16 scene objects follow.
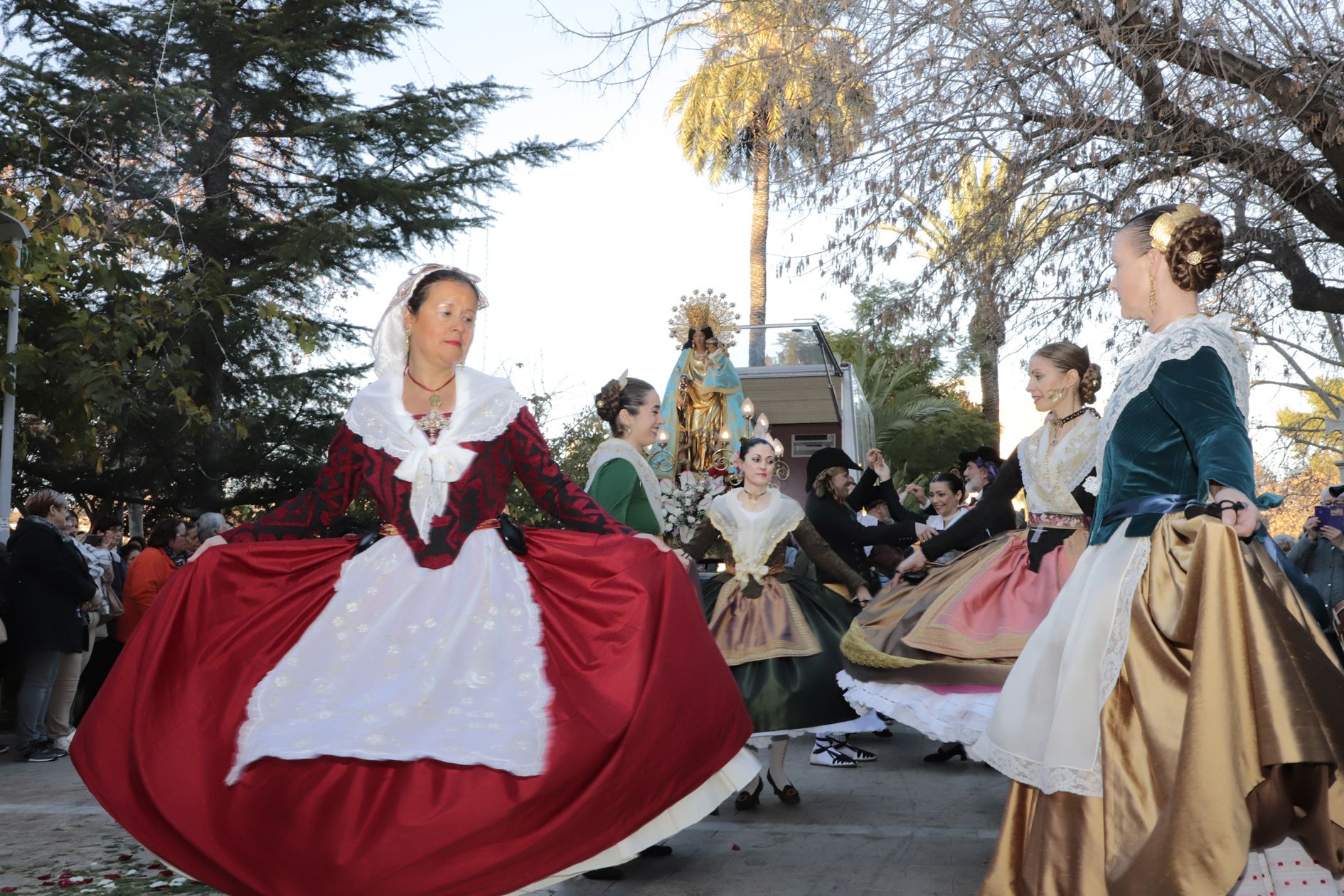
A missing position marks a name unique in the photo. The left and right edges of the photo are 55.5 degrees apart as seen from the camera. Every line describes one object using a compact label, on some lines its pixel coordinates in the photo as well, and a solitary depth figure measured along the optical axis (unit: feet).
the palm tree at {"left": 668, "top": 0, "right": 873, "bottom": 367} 28.73
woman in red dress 11.44
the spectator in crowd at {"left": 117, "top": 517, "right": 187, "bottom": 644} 31.65
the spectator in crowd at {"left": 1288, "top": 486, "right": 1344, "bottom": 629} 26.21
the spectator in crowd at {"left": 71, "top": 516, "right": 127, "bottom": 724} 33.78
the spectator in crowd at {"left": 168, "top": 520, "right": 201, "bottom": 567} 35.06
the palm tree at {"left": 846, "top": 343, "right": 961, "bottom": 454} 116.88
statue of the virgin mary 30.25
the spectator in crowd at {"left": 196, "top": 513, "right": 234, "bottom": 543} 33.09
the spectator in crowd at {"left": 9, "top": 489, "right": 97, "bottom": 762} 27.55
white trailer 51.93
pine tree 64.34
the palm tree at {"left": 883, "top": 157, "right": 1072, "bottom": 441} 32.73
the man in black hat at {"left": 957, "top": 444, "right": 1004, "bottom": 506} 30.04
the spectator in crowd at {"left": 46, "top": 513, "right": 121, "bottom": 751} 29.53
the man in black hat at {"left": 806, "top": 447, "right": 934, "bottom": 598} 24.50
